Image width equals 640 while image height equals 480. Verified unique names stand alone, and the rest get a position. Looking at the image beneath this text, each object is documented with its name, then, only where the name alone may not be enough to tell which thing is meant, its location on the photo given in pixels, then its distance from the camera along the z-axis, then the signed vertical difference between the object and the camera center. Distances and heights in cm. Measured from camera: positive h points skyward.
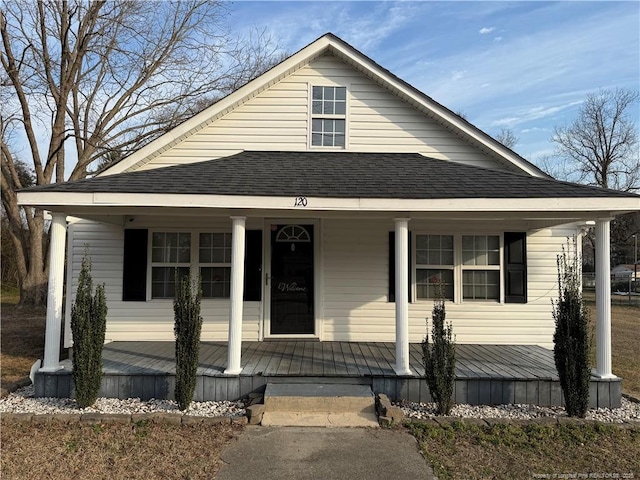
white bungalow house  764 +43
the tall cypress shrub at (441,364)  489 -108
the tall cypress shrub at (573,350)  491 -91
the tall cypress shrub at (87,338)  498 -86
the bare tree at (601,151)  3222 +890
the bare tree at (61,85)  1684 +712
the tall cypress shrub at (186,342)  496 -88
